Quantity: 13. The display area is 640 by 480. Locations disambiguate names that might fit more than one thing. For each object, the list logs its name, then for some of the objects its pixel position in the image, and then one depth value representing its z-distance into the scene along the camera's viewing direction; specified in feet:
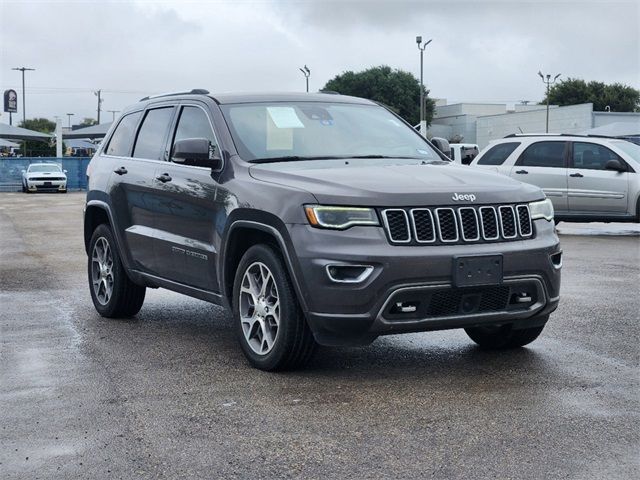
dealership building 252.21
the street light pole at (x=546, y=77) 264.15
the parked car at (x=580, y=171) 55.11
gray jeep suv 18.26
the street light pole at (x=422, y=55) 188.96
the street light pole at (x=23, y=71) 378.32
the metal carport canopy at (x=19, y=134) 167.77
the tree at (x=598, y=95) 342.44
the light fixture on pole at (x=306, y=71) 222.89
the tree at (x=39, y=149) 275.80
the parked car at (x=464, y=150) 104.21
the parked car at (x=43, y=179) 136.87
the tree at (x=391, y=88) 333.83
